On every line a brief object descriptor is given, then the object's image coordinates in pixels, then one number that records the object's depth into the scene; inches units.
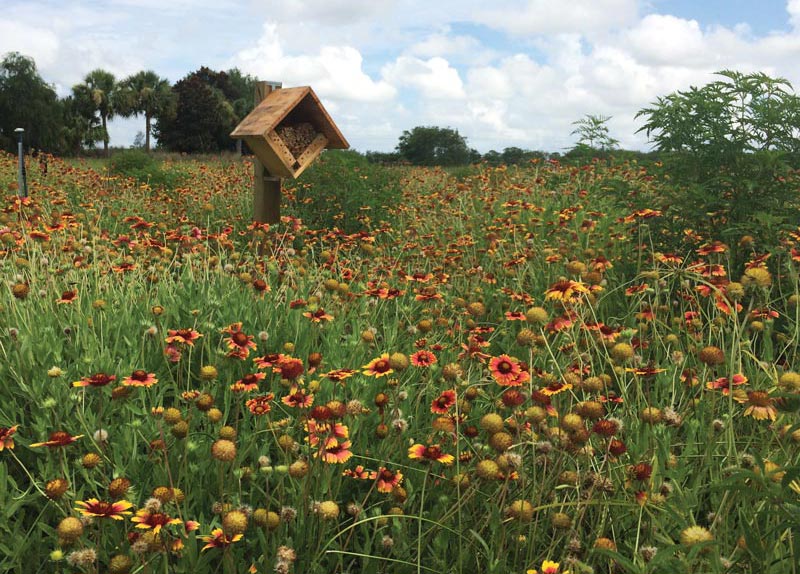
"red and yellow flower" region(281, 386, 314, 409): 68.6
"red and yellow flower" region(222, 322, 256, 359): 84.9
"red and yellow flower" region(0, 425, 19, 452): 66.4
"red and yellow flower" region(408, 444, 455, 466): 67.9
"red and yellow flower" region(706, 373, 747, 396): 78.2
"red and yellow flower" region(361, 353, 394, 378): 77.6
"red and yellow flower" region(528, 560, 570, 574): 57.4
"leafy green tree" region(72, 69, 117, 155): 1952.5
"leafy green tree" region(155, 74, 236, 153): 1824.6
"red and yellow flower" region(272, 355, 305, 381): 66.5
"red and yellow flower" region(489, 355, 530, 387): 72.3
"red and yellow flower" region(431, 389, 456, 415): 72.7
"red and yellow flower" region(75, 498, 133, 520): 57.2
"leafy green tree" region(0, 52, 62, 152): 1487.5
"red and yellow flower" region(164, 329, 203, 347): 82.9
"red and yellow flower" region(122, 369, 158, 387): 72.6
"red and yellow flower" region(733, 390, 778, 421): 66.5
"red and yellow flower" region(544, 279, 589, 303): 76.8
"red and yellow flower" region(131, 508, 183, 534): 55.7
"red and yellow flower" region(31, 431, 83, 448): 61.9
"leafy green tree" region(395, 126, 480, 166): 1368.1
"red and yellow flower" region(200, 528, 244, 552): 58.6
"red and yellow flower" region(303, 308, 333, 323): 96.3
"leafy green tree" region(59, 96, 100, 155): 1793.8
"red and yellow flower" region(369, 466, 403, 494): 67.3
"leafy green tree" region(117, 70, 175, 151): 1935.3
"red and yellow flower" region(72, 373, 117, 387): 68.0
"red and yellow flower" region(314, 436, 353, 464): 65.6
